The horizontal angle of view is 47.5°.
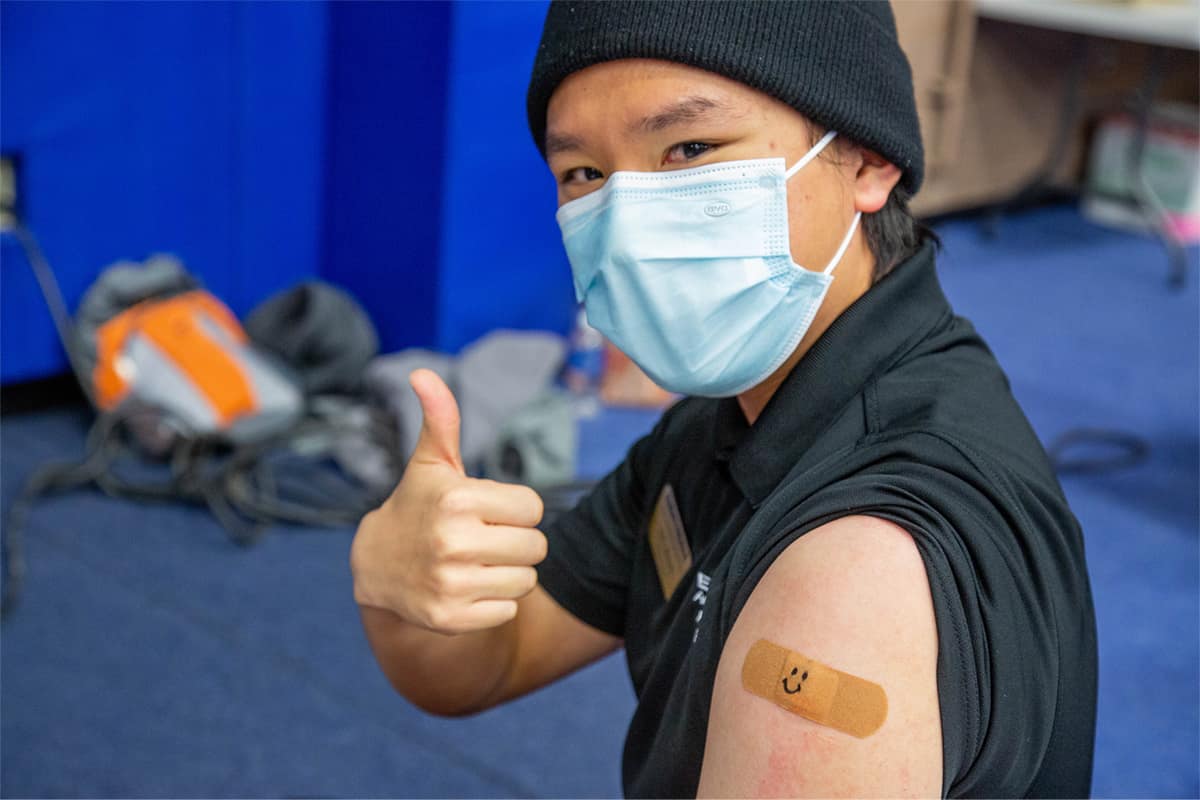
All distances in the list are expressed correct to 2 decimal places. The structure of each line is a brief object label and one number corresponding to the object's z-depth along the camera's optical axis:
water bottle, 3.43
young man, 0.88
